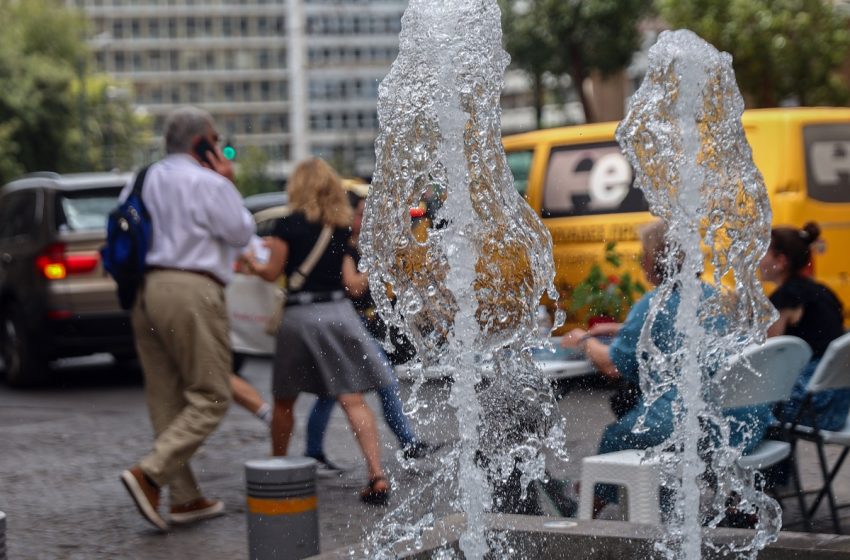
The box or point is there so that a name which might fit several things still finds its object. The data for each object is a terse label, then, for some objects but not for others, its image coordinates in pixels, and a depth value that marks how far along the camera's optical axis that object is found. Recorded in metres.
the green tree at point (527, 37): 34.75
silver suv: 12.06
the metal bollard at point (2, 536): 3.98
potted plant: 8.76
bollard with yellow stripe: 5.04
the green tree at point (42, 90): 51.44
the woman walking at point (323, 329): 7.07
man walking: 6.40
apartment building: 147.62
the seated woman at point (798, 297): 6.90
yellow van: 10.34
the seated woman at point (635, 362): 5.31
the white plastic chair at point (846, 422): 5.79
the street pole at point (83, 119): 53.29
